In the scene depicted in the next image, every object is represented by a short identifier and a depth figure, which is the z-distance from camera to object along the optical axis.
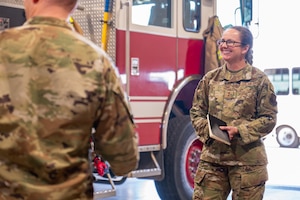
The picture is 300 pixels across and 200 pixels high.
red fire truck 5.01
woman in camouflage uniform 3.54
